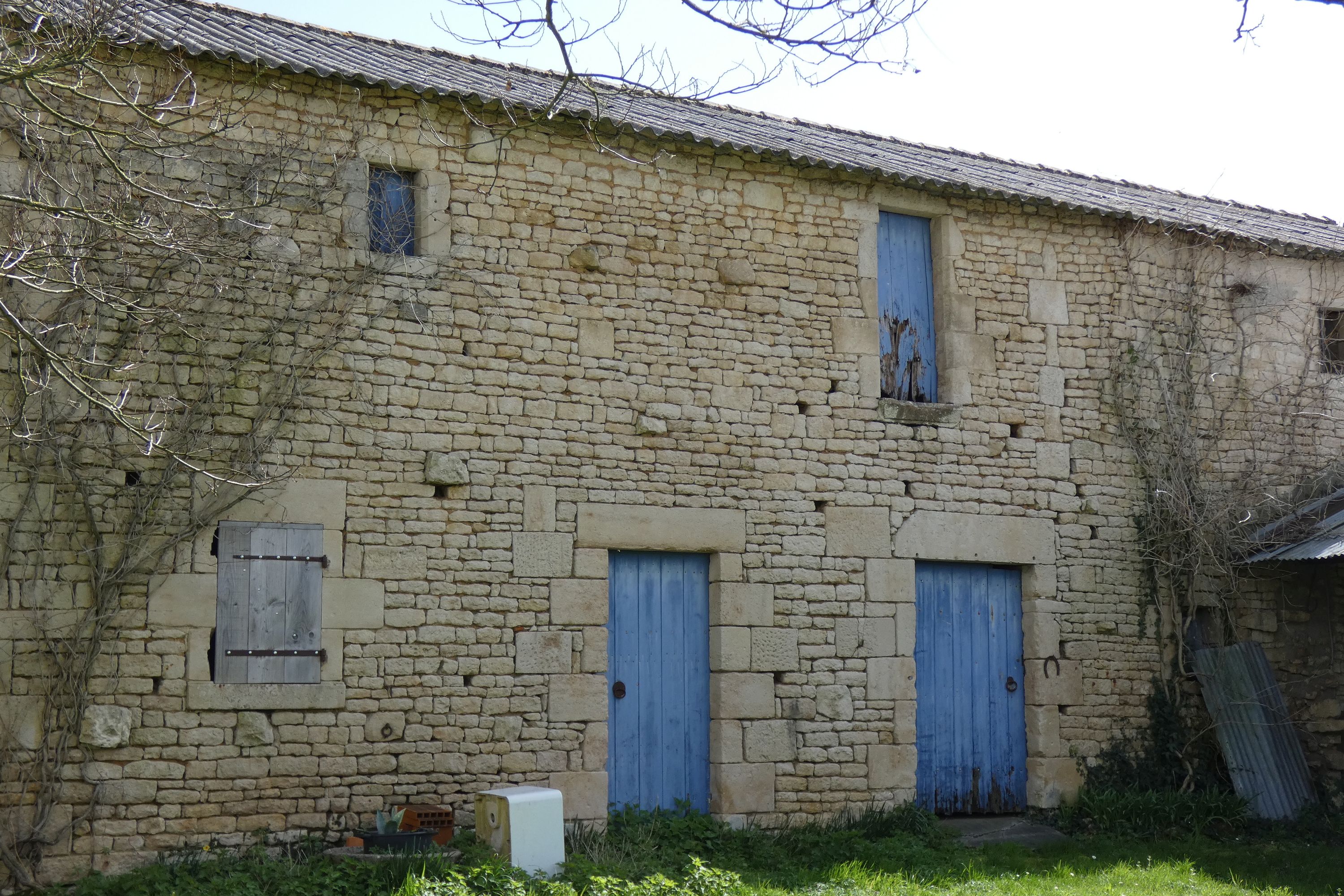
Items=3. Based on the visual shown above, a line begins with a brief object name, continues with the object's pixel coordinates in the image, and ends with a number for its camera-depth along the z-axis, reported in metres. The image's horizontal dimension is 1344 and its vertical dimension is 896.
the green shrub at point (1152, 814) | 8.50
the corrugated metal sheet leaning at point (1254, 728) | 8.91
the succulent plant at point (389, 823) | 6.71
